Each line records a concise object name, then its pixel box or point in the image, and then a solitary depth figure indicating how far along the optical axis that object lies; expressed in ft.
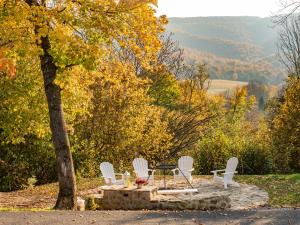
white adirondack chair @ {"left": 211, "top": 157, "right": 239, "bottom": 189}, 41.57
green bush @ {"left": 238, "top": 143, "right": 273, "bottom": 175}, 55.06
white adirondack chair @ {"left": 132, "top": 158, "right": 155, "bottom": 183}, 45.91
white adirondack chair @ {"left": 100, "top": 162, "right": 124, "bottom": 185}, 42.60
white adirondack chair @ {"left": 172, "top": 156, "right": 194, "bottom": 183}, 45.92
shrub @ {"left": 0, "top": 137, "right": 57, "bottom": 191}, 50.34
